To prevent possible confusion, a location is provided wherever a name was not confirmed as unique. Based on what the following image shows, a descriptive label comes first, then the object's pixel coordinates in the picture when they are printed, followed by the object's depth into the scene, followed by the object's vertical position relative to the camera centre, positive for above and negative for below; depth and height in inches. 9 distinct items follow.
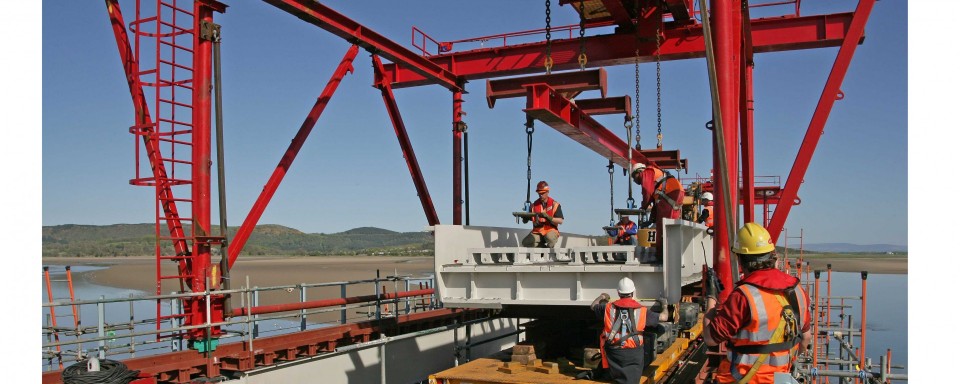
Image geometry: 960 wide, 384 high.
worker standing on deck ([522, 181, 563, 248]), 407.2 -15.9
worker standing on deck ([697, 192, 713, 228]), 521.0 -14.1
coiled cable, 269.7 -67.6
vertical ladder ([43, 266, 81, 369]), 379.9 -68.6
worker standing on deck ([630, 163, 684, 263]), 340.5 -3.2
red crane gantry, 378.9 +72.6
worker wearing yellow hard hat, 187.6 -32.5
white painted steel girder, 298.2 -34.9
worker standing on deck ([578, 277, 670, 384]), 286.0 -55.6
